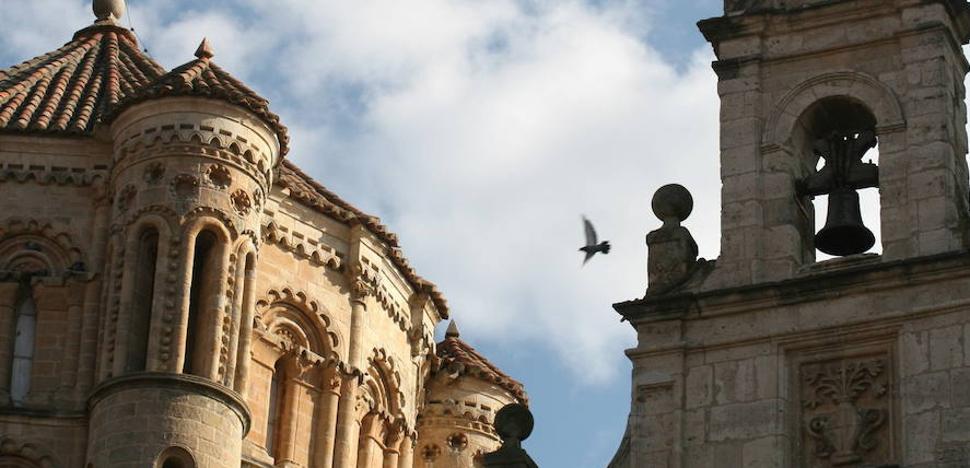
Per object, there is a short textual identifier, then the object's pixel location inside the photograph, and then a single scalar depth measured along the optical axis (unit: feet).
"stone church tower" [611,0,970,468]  118.32
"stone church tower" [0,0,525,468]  167.84
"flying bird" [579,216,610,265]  135.74
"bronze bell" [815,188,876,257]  124.88
